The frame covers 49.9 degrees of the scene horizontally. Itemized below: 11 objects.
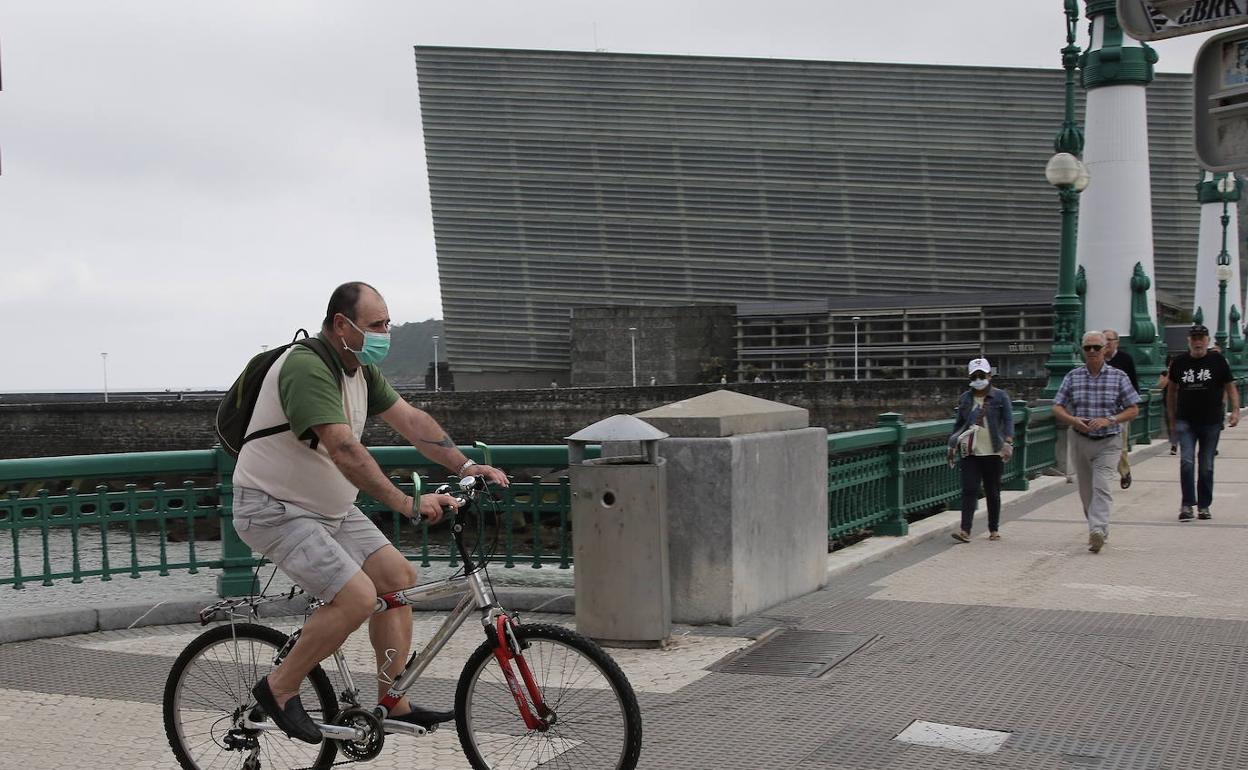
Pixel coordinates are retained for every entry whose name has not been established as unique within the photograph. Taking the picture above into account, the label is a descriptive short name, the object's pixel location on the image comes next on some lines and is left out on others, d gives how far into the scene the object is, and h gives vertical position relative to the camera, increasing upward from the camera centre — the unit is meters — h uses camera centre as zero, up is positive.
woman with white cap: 11.20 -1.20
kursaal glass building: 86.19 +7.39
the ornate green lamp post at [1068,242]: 18.69 +0.72
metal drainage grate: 6.40 -1.76
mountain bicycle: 4.14 -1.24
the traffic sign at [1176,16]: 4.26 +0.88
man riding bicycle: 4.17 -0.59
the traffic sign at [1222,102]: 4.18 +0.58
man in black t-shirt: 12.37 -1.10
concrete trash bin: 6.79 -1.20
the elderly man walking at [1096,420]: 10.34 -0.99
